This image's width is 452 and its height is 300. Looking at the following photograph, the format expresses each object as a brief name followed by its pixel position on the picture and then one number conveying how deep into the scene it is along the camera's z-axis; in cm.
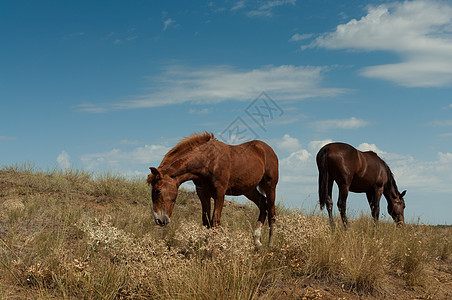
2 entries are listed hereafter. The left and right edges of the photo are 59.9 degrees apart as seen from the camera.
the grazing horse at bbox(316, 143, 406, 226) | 1101
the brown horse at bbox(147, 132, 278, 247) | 631
